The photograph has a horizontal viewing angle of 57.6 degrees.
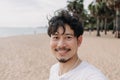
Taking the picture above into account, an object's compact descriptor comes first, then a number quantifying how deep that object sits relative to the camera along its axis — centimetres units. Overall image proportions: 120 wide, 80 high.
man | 72
